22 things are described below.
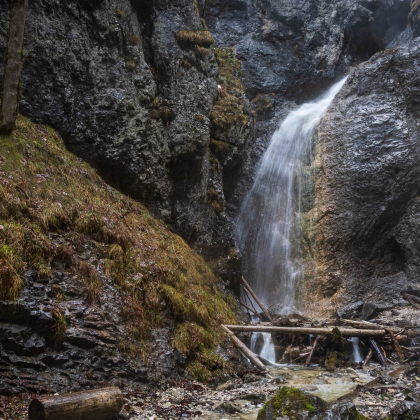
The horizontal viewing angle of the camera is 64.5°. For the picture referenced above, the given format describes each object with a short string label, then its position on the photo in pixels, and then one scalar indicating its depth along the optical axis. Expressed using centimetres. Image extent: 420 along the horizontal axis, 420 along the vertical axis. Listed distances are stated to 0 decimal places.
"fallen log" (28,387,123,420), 339
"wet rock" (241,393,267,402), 536
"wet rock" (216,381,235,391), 587
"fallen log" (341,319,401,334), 966
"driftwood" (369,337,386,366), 885
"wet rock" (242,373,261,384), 646
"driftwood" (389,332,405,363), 890
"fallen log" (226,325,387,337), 839
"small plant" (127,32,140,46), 1191
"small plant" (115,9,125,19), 1172
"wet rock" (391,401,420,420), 377
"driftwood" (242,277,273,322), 1308
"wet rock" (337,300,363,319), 1318
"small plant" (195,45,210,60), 1399
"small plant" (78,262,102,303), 568
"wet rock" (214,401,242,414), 476
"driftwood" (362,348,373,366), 873
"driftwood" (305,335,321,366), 878
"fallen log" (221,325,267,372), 723
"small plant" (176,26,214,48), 1364
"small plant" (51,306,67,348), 477
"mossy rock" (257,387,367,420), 370
